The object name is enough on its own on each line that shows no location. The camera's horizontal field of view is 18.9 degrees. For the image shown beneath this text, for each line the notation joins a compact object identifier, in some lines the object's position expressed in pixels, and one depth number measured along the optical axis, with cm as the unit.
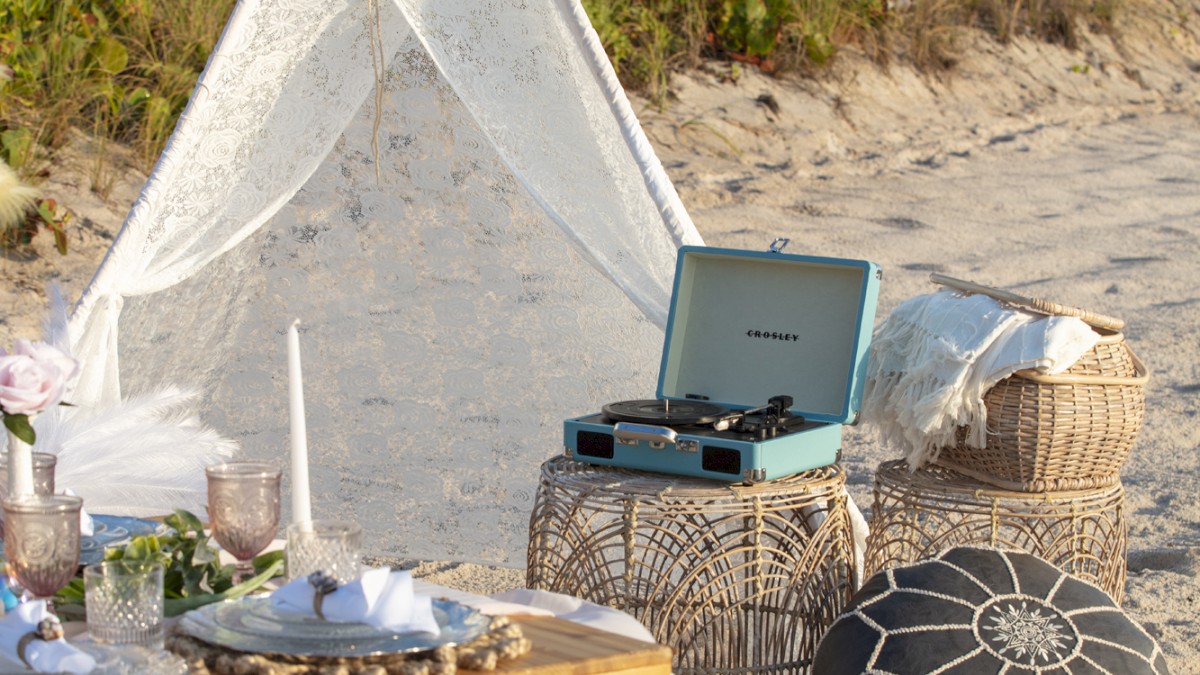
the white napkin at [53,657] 394
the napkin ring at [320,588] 403
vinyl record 486
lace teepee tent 533
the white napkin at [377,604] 402
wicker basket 498
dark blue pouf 464
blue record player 481
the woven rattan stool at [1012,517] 502
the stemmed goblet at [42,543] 408
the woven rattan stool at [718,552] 477
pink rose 415
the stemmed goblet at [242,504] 419
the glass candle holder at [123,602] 398
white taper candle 419
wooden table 405
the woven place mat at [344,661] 398
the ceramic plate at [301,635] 400
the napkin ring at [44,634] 399
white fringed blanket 496
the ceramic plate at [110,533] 434
